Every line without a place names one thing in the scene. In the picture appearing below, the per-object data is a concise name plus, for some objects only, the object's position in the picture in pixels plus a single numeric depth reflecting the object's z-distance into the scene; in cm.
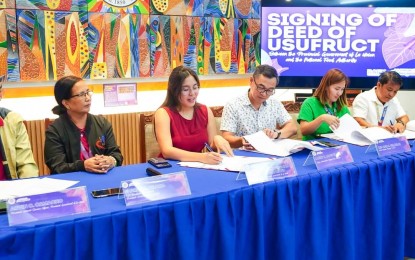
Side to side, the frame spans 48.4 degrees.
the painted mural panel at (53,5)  320
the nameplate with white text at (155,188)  150
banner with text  392
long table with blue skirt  137
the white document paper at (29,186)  156
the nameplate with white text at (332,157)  197
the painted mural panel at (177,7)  373
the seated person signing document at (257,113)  259
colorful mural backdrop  323
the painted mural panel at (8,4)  311
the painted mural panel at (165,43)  376
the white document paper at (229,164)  194
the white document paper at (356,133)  251
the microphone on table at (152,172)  182
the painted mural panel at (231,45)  403
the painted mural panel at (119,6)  346
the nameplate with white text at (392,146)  224
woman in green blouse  289
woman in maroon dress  239
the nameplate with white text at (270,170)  174
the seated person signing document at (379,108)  320
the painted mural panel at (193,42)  390
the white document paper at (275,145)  225
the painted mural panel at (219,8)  397
